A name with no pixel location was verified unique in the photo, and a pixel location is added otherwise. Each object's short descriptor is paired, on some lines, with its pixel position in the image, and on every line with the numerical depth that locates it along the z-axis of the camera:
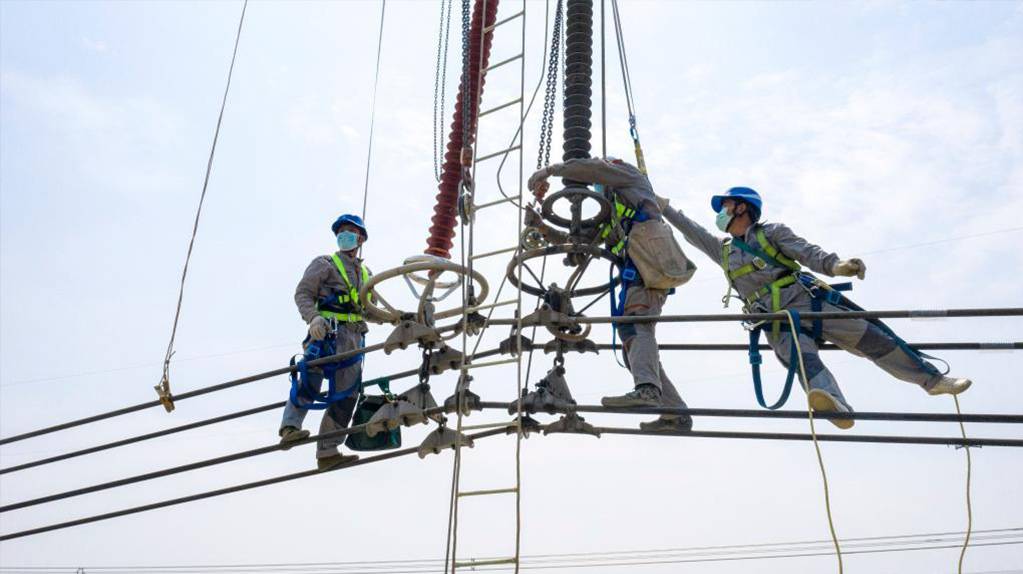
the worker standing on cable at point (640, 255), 8.18
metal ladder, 7.07
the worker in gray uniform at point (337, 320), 9.39
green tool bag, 9.19
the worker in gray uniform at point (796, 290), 7.92
